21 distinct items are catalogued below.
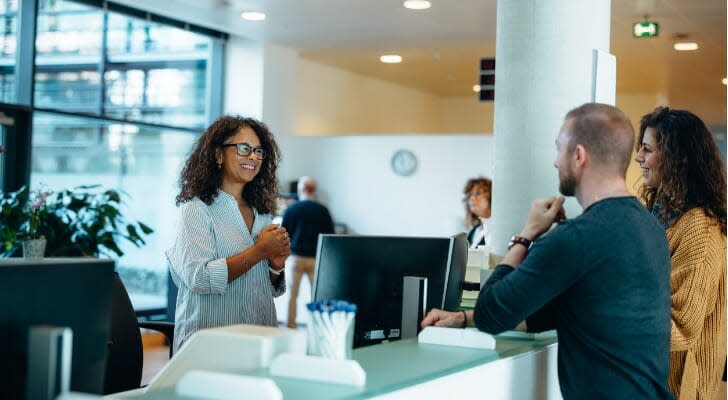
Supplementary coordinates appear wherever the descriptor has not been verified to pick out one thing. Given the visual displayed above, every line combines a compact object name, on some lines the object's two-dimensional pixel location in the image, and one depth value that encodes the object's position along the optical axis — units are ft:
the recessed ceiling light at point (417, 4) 25.61
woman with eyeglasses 10.52
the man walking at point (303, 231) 30.81
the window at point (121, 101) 26.78
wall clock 34.42
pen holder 6.79
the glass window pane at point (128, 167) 27.27
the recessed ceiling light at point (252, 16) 27.88
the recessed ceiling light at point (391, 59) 35.40
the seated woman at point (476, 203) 24.79
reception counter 6.50
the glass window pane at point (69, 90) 26.71
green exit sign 26.86
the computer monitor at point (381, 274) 10.05
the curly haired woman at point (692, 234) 9.66
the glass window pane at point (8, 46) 25.29
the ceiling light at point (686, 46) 31.04
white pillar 11.55
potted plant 21.81
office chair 12.17
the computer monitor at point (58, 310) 5.54
